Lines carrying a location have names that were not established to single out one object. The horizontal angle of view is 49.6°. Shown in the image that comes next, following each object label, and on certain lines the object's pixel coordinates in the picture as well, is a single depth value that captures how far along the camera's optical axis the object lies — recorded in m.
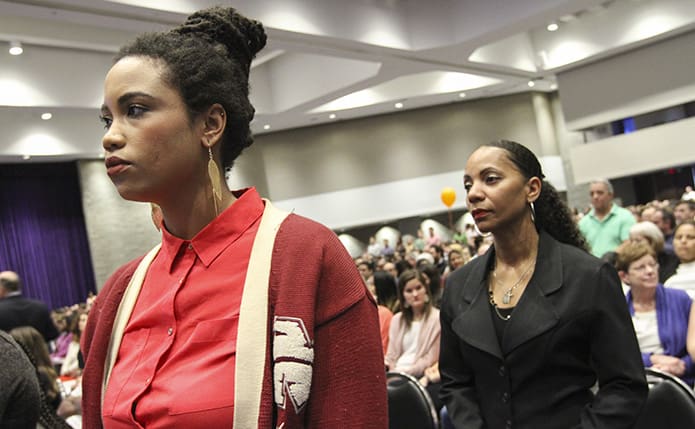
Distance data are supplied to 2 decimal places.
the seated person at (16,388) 1.76
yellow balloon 18.30
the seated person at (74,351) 8.42
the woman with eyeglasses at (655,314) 3.88
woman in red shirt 1.21
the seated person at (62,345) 9.95
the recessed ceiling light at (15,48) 10.80
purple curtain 16.30
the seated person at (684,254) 4.84
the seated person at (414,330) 5.41
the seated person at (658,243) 5.36
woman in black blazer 2.23
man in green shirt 6.68
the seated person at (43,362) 4.41
